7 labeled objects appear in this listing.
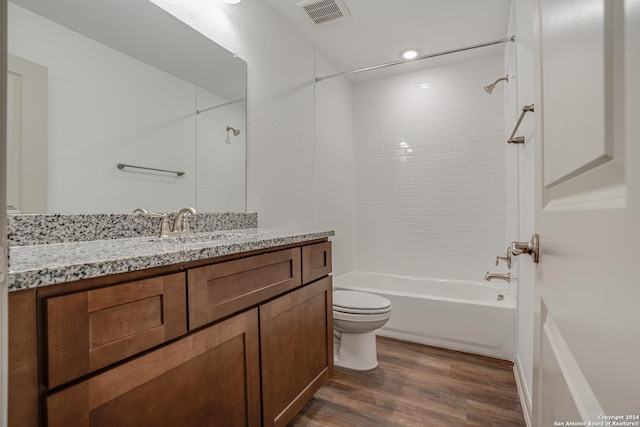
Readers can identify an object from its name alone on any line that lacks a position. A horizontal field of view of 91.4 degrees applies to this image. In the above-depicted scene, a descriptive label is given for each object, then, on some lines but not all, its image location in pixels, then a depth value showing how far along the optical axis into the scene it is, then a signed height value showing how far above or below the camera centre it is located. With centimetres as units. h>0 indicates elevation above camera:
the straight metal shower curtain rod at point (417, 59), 207 +116
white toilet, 191 -71
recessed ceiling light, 272 +140
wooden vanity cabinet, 59 -33
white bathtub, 212 -79
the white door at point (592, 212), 26 +0
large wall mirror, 103 +42
